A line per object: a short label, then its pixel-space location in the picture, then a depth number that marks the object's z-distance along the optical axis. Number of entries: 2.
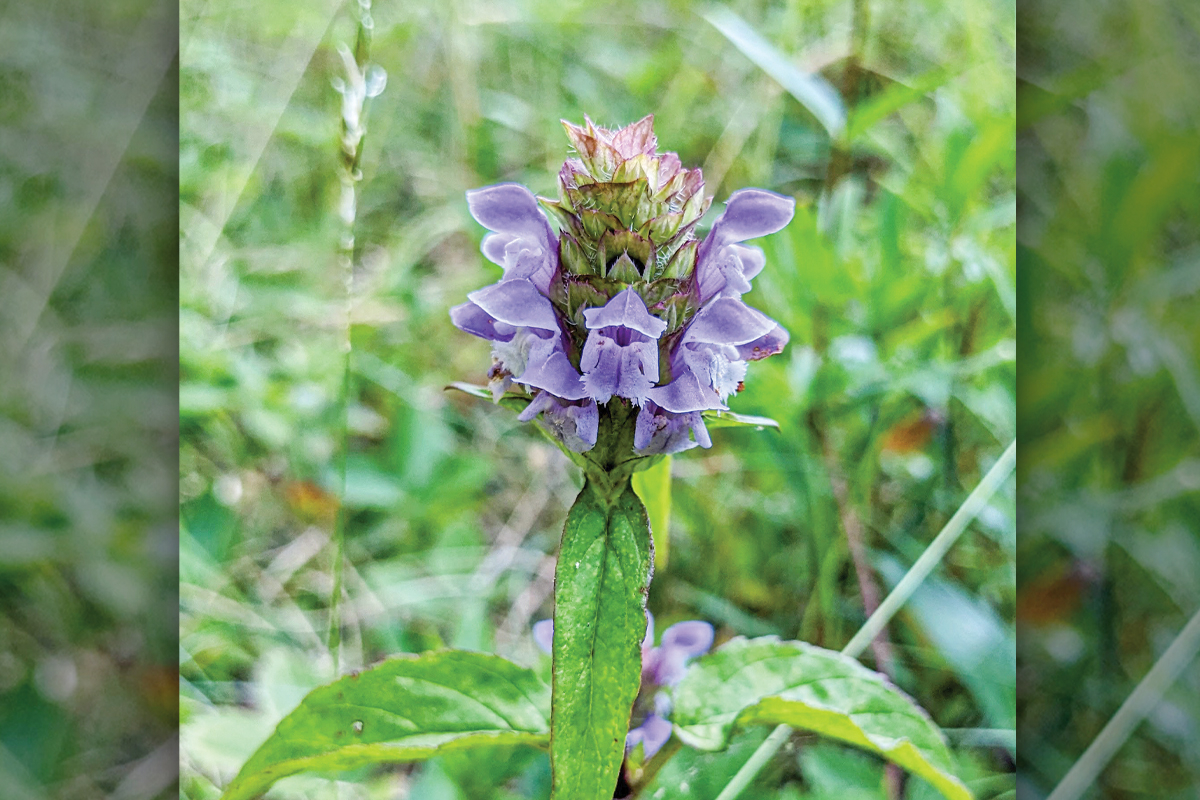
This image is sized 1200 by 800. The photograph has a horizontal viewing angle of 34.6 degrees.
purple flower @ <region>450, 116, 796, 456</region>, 0.15
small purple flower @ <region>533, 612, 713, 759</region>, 0.17
